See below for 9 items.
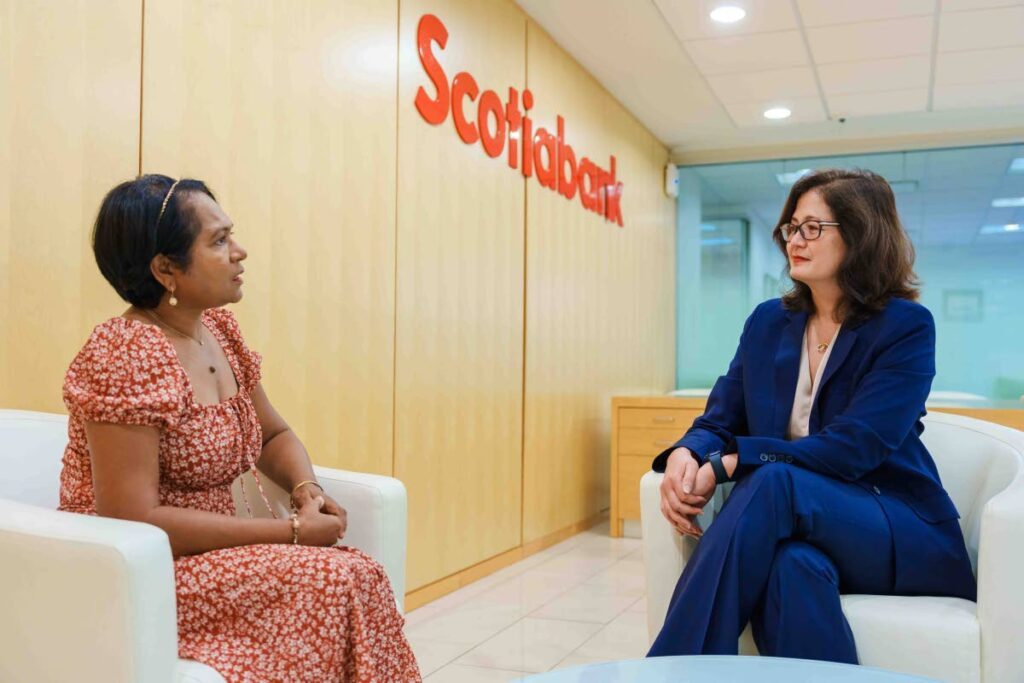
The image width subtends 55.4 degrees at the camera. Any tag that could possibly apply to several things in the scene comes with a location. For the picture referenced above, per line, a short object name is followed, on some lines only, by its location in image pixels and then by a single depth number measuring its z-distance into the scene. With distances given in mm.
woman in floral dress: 1640
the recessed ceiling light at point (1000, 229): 7523
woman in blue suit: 2016
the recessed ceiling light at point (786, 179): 8023
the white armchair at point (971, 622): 1862
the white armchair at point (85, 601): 1394
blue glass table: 1417
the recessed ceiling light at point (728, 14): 4926
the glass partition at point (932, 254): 7480
